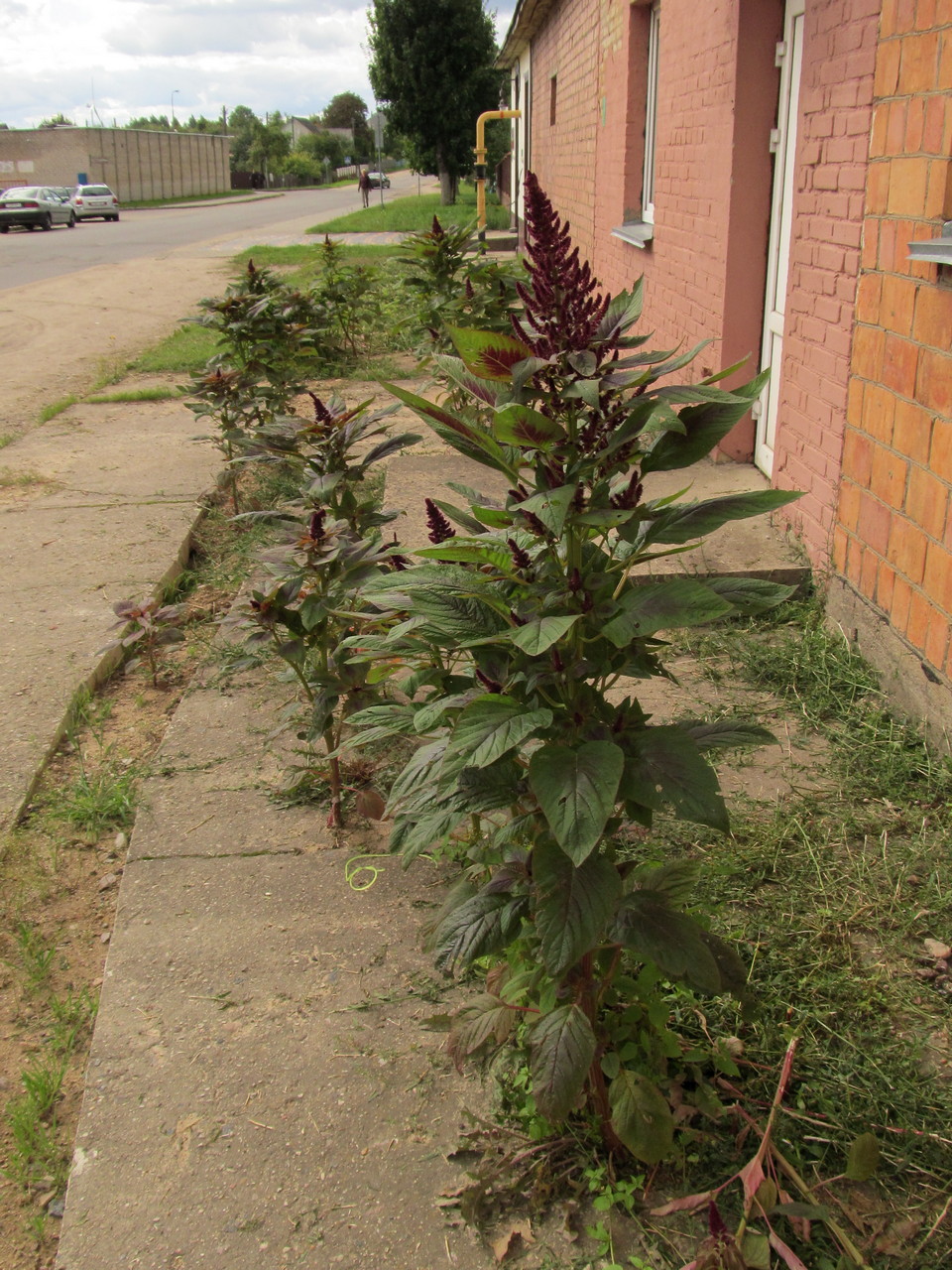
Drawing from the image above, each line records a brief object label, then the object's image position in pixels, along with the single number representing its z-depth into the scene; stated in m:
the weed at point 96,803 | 3.12
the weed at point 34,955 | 2.50
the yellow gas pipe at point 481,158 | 18.09
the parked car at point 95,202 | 40.72
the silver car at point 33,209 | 33.62
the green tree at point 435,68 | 33.91
